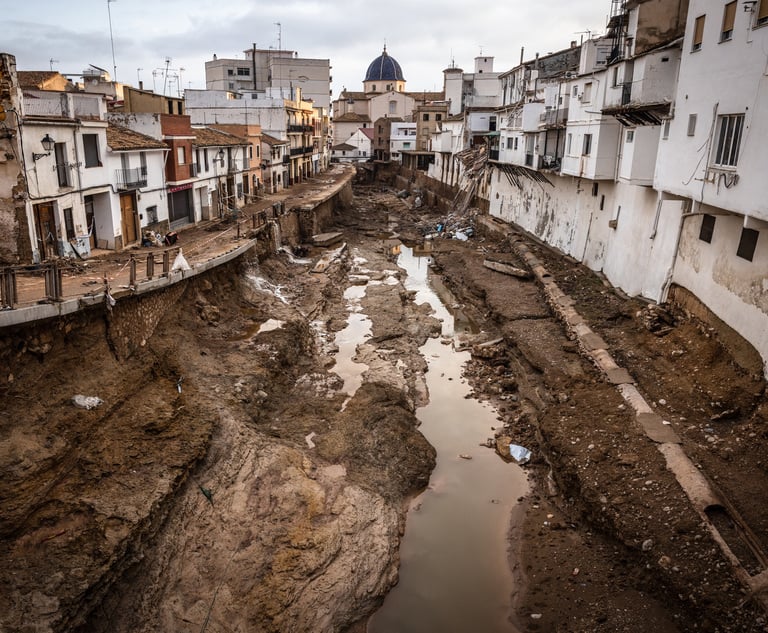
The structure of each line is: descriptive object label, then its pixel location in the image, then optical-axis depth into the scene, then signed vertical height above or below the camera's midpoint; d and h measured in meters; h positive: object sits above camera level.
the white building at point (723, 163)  13.88 -0.23
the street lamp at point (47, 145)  18.79 -0.27
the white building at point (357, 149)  98.31 -0.70
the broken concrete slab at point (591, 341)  19.68 -6.36
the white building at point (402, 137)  84.81 +1.32
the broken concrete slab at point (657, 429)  14.09 -6.70
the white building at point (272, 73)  79.44 +9.53
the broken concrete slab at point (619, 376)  17.19 -6.55
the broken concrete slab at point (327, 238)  40.53 -6.56
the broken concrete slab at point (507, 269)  30.93 -6.45
